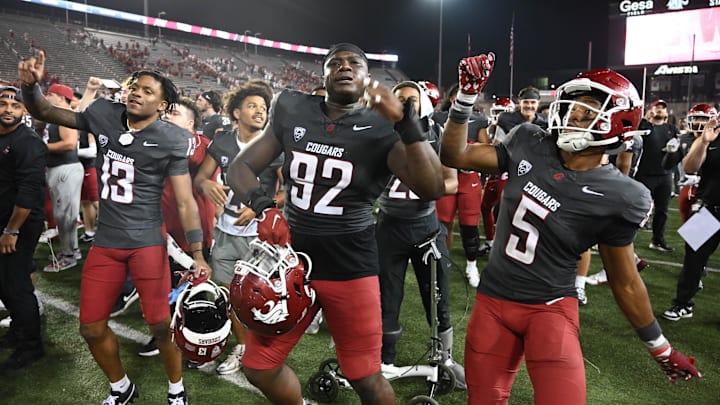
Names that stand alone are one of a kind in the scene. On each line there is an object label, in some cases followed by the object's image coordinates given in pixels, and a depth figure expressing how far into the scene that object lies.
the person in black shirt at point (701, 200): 4.68
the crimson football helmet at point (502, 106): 7.78
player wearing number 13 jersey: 3.26
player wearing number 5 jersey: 2.21
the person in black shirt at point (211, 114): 7.21
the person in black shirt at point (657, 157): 7.41
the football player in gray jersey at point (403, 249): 3.65
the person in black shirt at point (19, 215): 3.97
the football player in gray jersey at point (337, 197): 2.44
